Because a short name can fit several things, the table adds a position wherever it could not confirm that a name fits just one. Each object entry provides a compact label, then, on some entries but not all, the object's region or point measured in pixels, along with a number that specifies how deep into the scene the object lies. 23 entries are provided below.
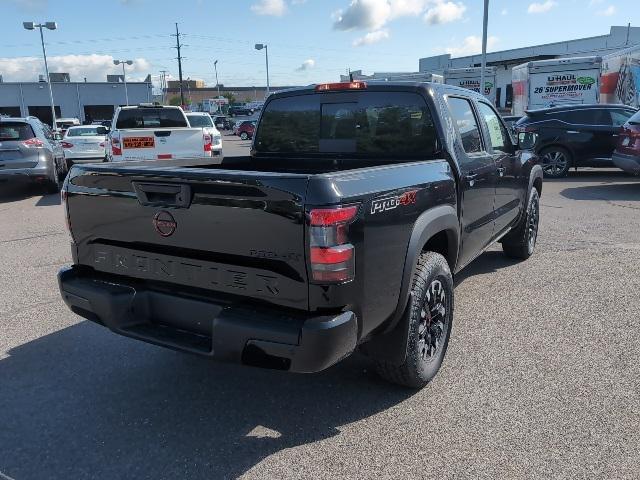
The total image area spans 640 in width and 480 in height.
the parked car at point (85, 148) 16.08
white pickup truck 10.29
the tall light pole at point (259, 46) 54.03
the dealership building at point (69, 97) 60.62
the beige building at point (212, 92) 136.12
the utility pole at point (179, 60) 62.14
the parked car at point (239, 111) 75.75
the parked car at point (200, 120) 21.19
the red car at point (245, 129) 39.88
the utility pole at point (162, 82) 100.10
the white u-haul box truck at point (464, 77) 28.41
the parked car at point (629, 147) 10.44
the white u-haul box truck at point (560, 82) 19.64
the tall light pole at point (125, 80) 56.22
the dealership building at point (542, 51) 44.12
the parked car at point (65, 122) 39.80
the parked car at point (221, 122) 54.35
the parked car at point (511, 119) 18.01
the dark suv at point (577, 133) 12.77
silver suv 10.80
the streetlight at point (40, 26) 35.91
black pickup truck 2.52
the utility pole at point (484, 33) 22.70
